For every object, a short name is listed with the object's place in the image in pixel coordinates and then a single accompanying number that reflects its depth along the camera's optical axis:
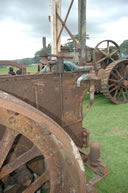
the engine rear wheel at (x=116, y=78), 5.18
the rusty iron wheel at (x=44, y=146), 0.88
